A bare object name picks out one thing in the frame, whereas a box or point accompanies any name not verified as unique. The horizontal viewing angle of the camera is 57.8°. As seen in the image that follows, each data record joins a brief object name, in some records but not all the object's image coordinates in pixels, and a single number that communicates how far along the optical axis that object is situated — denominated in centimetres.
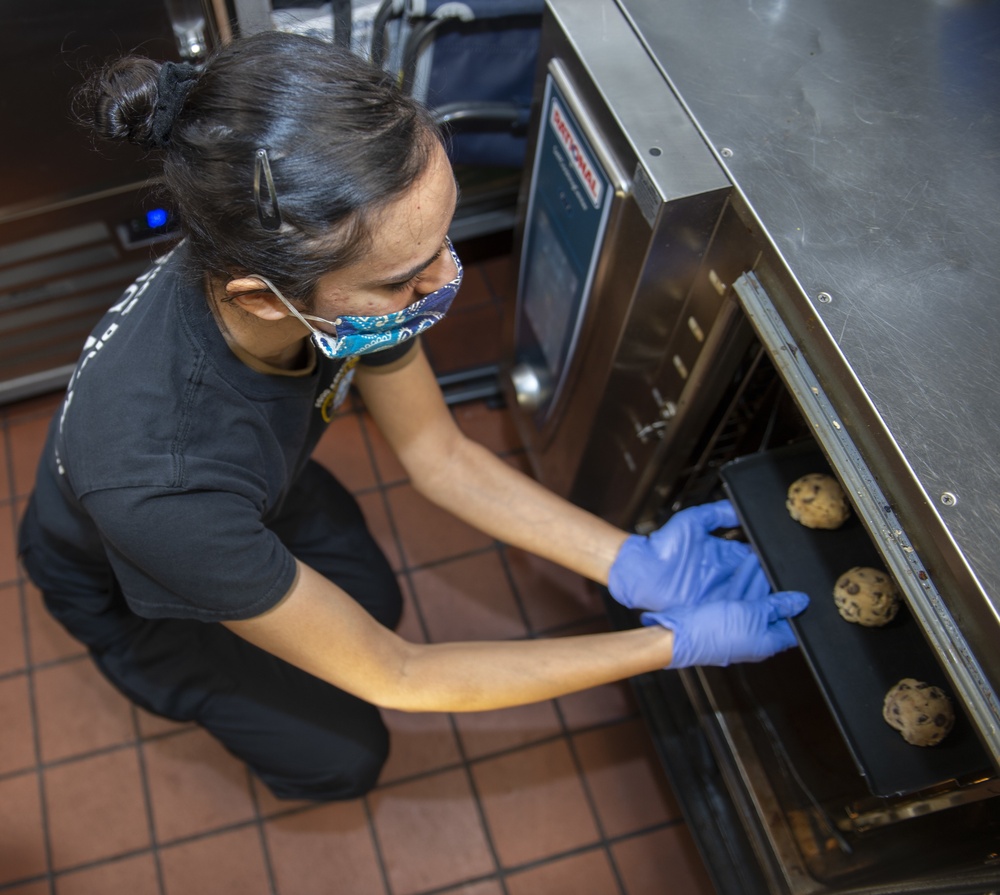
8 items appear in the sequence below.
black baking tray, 102
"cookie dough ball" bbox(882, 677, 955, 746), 100
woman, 87
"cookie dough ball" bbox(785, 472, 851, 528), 114
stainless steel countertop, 83
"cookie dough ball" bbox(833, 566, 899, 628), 107
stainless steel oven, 84
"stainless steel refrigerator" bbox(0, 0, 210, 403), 146
